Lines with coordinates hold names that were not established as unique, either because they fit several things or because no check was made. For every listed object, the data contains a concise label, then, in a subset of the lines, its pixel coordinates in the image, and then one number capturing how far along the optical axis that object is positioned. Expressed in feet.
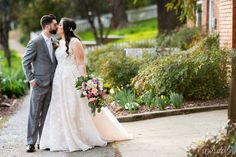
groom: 28.94
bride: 28.45
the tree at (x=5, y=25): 103.40
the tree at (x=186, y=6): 41.42
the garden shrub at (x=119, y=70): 48.24
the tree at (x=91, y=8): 106.83
